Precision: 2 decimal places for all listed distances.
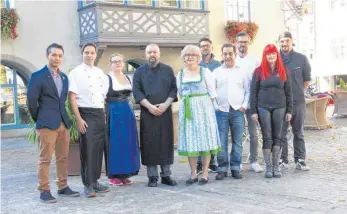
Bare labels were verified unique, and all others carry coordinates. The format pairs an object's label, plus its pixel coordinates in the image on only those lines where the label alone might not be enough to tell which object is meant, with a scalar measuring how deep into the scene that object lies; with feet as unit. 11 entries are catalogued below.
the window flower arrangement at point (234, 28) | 60.44
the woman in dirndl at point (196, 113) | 19.25
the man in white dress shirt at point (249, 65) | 21.07
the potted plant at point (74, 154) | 22.88
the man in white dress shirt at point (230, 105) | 20.40
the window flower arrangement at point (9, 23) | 43.29
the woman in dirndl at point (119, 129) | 19.58
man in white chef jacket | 18.10
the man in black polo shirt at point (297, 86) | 21.30
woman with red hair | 19.97
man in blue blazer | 17.28
